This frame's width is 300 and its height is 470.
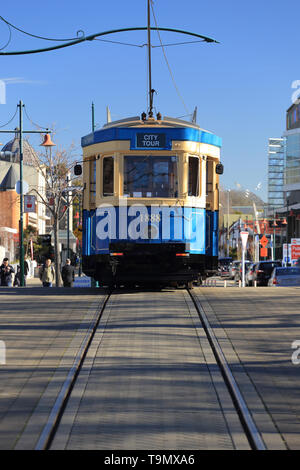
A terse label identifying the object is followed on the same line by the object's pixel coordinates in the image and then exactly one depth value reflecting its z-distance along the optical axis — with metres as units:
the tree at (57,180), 45.50
